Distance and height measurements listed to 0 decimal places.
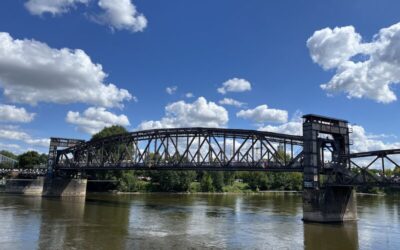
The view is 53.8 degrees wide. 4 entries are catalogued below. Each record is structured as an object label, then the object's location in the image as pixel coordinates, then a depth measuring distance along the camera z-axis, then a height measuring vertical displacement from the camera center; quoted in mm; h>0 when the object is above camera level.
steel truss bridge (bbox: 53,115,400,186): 56416 +5632
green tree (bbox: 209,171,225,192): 150862 +965
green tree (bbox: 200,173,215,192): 146750 -967
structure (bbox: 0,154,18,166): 173625 +7425
